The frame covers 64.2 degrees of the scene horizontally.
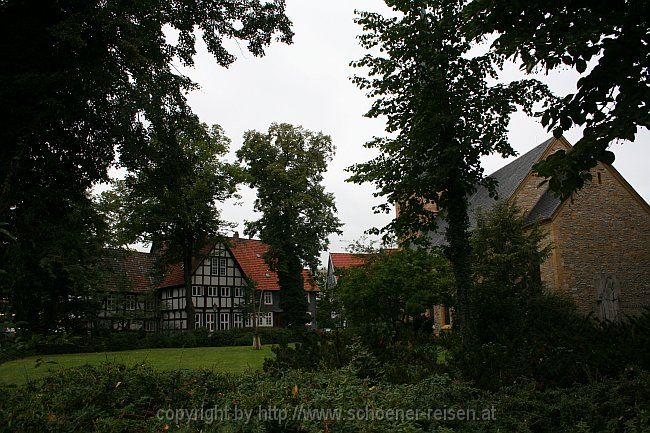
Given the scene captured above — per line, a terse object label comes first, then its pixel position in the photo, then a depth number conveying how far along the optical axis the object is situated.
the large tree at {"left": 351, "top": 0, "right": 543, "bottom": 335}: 12.48
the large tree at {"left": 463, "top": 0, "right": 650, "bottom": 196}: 5.48
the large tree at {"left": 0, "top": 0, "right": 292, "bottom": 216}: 9.86
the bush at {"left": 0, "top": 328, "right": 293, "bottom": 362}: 29.38
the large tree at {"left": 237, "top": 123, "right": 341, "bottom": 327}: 39.59
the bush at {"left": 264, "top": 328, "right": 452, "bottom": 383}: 7.53
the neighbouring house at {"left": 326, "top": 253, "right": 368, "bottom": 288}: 52.84
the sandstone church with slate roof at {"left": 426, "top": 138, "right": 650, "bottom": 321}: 25.39
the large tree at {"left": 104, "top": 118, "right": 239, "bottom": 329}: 34.34
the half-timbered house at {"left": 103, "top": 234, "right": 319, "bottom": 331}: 42.25
